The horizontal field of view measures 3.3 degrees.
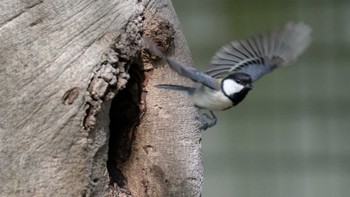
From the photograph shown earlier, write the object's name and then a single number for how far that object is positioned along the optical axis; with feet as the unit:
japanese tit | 28.05
